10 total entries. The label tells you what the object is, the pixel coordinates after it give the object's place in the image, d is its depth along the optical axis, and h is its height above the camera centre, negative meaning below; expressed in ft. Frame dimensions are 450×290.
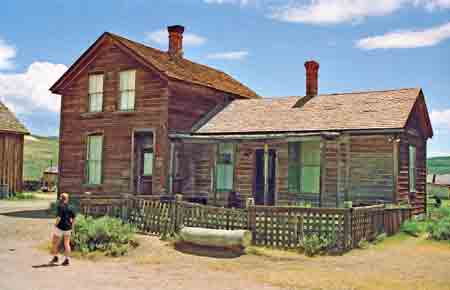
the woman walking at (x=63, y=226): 38.96 -3.64
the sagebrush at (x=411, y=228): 55.61 -4.55
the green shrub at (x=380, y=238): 50.19 -5.08
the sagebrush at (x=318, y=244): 44.11 -5.07
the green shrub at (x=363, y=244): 47.05 -5.31
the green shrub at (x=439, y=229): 50.93 -4.23
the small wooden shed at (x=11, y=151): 106.93 +4.66
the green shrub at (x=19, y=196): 109.07 -4.45
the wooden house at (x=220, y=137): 65.00 +5.52
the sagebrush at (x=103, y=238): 44.21 -5.12
